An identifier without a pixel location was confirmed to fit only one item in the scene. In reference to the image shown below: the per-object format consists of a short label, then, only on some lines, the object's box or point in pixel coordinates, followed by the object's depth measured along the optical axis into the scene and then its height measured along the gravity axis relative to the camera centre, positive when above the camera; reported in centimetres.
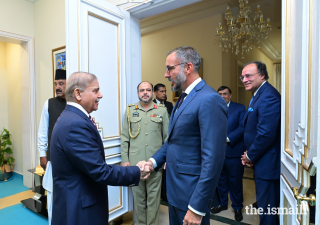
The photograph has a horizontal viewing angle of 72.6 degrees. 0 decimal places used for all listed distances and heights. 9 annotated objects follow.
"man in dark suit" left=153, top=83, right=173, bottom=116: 365 +25
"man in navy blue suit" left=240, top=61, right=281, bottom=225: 183 -37
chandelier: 391 +149
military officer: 239 -37
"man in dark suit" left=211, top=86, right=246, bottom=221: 274 -75
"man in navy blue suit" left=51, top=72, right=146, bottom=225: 121 -33
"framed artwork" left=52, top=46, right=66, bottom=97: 317 +77
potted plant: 439 -99
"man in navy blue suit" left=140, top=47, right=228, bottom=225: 116 -19
